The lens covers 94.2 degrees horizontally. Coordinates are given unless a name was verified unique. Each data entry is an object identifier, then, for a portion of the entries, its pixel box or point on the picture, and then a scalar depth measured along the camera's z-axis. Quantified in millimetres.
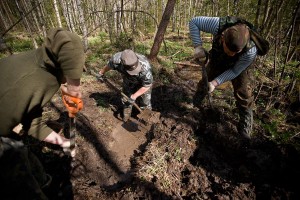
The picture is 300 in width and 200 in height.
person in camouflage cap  2253
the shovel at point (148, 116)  2861
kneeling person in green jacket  1002
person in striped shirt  1755
